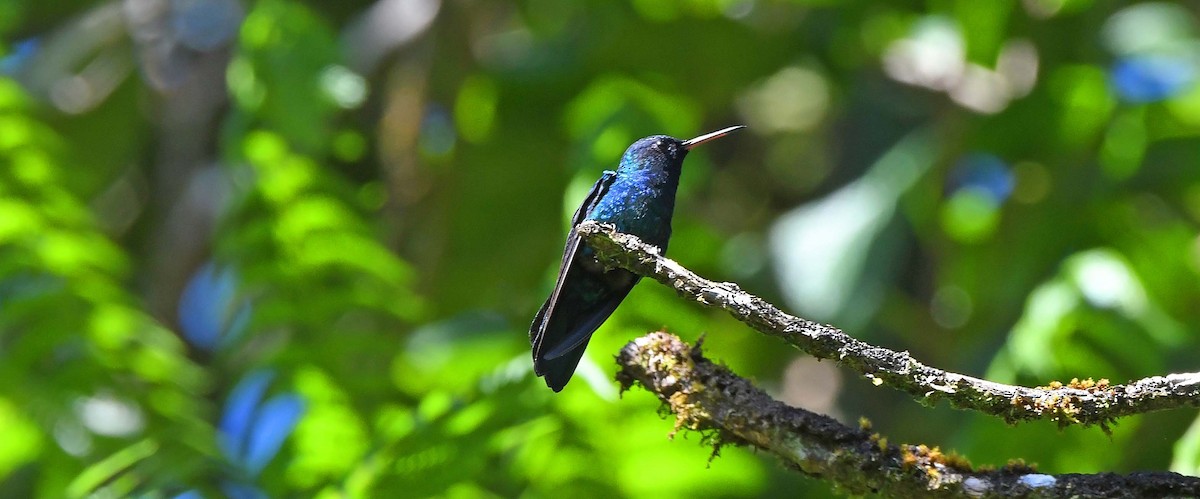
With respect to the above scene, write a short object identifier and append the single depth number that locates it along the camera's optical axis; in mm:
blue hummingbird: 8195
